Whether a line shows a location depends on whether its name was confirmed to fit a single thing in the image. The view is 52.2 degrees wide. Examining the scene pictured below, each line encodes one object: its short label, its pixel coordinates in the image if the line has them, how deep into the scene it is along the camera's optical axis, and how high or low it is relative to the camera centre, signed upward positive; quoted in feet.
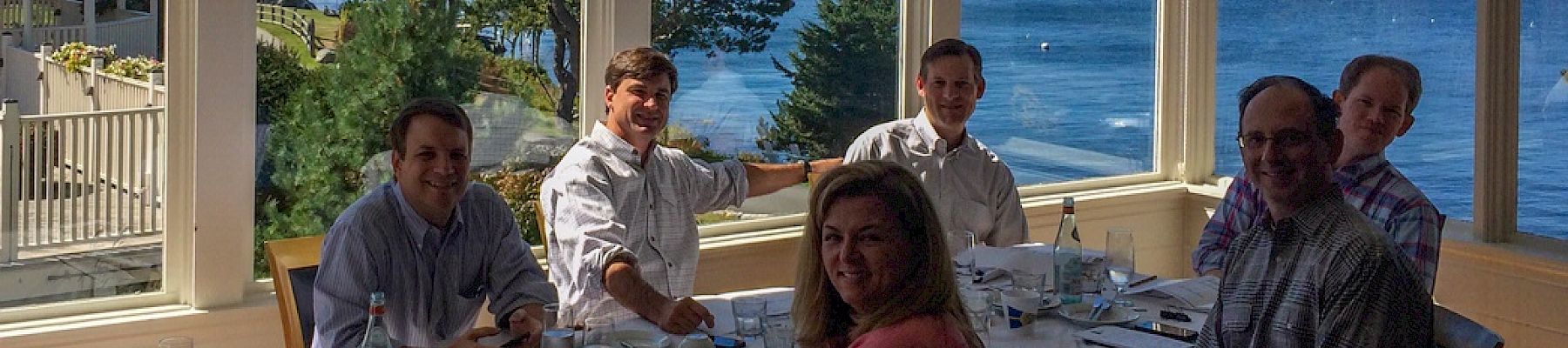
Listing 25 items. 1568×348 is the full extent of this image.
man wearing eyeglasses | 7.58 -0.52
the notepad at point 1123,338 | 10.52 -1.28
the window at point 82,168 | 12.60 -0.26
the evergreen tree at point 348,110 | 13.74 +0.25
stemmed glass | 12.44 -0.86
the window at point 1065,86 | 18.74 +0.74
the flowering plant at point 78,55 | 12.75 +0.64
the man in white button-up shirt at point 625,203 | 12.75 -0.51
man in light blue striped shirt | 10.41 -0.80
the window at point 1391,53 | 16.94 +1.08
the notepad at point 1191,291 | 12.14 -1.11
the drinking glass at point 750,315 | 10.62 -1.16
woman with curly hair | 7.12 -0.51
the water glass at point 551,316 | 9.89 -1.08
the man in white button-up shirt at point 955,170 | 15.78 -0.23
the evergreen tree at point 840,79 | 17.13 +0.71
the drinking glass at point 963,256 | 12.96 -0.90
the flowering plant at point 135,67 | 12.93 +0.56
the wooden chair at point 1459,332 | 9.32 -1.06
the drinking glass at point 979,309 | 10.38 -1.09
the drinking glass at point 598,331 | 10.25 -1.25
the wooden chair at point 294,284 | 11.42 -1.06
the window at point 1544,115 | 15.75 +0.38
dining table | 10.81 -1.24
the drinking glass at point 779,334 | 9.86 -1.19
